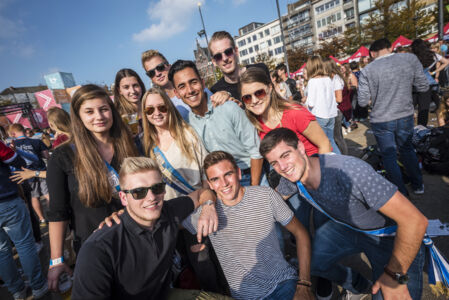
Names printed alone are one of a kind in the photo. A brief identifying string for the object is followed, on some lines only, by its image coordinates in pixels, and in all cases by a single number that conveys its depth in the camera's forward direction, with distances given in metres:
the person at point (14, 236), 2.93
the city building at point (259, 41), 64.75
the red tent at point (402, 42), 16.03
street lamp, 22.36
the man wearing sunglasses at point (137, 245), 1.48
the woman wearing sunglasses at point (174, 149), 2.44
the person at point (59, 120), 3.59
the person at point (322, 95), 4.66
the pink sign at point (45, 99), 16.81
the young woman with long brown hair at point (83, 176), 1.85
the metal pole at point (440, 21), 9.29
